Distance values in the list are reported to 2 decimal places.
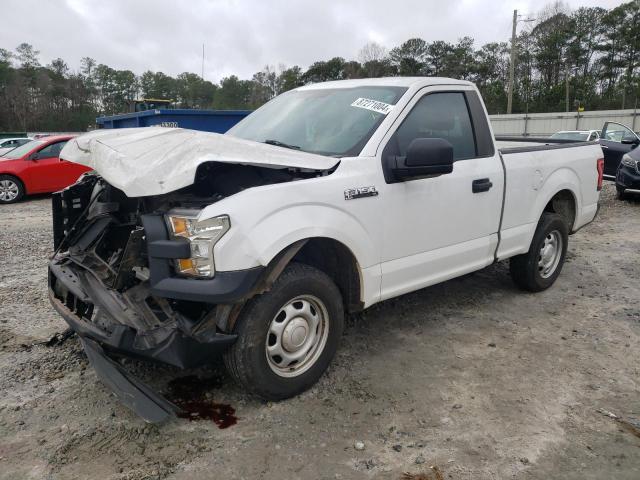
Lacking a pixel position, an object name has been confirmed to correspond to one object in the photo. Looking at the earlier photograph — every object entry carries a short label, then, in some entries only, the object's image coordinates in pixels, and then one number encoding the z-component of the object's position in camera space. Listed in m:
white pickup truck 2.76
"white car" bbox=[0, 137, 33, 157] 24.67
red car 11.40
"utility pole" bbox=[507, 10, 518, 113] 35.62
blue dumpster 10.98
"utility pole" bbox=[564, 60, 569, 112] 46.67
